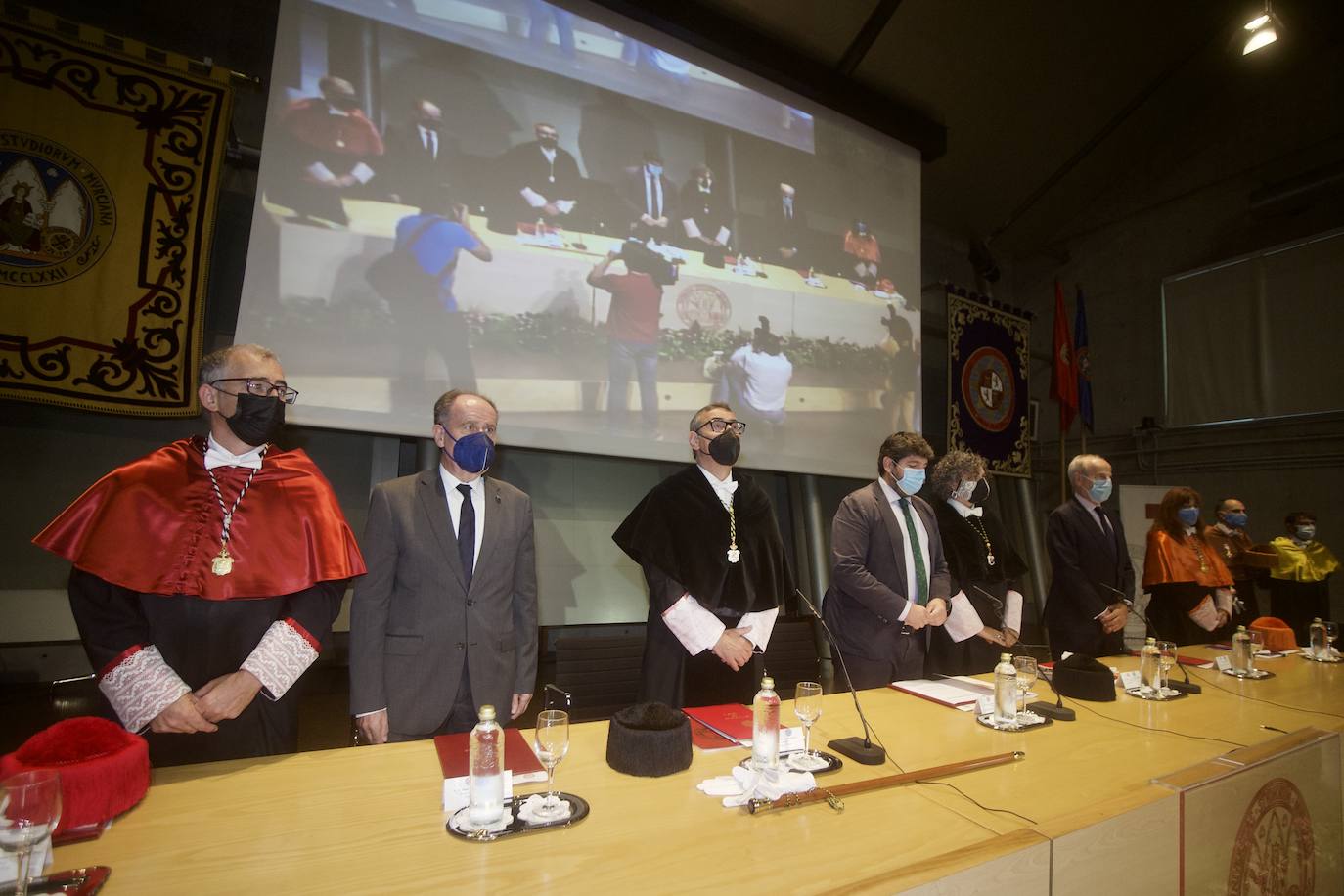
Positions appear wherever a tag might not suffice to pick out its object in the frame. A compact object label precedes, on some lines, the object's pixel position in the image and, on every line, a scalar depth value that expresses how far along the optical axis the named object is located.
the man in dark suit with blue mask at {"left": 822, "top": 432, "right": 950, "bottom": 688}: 2.80
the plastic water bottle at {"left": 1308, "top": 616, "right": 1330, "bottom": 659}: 3.10
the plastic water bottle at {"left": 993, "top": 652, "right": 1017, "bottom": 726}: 1.90
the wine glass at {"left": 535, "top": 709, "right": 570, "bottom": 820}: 1.27
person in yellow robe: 5.89
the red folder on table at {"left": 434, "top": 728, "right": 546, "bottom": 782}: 1.43
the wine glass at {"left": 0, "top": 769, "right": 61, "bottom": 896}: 0.90
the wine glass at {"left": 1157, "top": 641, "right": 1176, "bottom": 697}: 2.31
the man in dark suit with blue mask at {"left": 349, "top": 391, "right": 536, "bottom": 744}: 2.03
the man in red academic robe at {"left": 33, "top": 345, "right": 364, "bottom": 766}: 1.60
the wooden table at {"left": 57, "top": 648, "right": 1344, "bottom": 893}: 1.02
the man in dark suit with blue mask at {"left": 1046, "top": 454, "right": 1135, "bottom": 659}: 3.50
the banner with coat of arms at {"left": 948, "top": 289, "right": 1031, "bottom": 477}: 6.82
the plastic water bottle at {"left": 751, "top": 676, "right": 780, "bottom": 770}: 1.39
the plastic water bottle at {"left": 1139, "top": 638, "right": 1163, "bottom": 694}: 2.30
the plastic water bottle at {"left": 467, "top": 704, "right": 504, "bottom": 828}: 1.18
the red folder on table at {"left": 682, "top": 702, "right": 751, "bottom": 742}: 1.75
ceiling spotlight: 4.70
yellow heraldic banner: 3.10
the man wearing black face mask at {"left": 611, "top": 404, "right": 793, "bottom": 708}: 2.43
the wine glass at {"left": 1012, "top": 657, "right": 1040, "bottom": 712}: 1.94
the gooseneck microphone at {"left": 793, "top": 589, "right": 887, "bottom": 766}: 1.55
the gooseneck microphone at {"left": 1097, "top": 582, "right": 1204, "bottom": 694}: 2.39
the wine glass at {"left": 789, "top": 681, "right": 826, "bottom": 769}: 1.54
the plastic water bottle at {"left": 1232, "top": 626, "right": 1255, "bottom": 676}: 2.65
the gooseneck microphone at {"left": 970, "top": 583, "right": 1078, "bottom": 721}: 1.99
